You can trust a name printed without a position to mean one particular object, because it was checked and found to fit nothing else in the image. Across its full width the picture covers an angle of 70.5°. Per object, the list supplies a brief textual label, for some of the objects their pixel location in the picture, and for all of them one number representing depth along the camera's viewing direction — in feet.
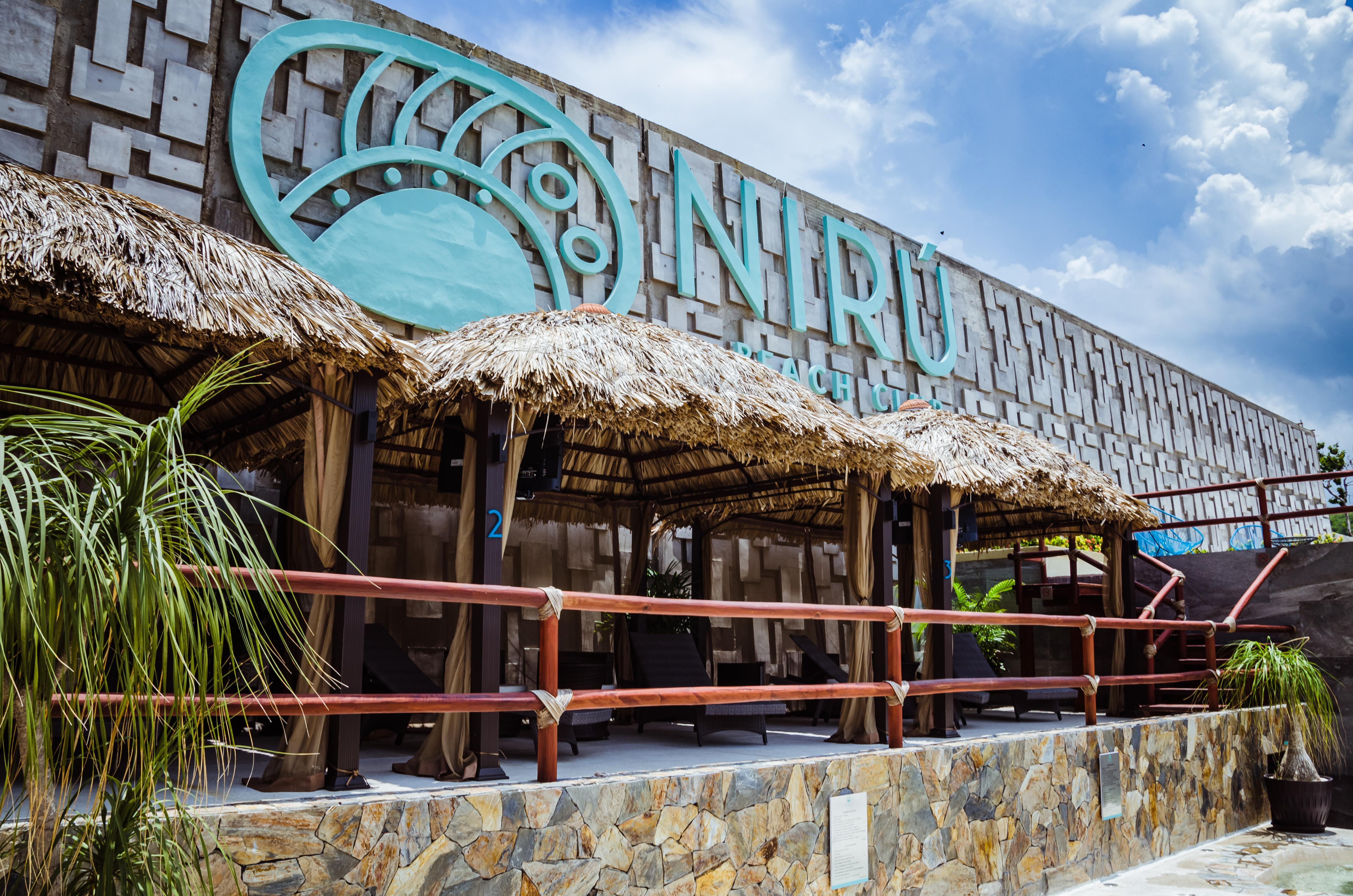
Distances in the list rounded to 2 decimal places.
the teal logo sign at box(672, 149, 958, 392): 34.68
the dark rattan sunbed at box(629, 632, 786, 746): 19.38
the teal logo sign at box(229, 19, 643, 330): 24.93
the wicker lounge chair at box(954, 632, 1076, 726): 26.42
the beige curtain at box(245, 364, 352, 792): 13.47
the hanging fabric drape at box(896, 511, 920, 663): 26.25
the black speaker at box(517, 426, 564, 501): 19.67
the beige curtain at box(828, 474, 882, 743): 22.18
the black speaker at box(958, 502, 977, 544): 26.63
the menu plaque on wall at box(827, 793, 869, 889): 15.07
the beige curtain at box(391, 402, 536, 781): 15.10
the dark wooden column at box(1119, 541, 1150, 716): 29.22
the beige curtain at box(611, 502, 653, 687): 27.73
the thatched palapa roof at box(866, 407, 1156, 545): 24.85
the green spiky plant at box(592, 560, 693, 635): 29.50
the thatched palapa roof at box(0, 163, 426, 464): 12.70
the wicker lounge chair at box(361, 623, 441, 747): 17.65
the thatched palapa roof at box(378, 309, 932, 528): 16.48
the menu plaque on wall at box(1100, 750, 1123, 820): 20.75
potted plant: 24.82
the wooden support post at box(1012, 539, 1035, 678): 31.30
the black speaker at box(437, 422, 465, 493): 18.06
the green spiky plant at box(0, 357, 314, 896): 6.60
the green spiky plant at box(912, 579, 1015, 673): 35.40
